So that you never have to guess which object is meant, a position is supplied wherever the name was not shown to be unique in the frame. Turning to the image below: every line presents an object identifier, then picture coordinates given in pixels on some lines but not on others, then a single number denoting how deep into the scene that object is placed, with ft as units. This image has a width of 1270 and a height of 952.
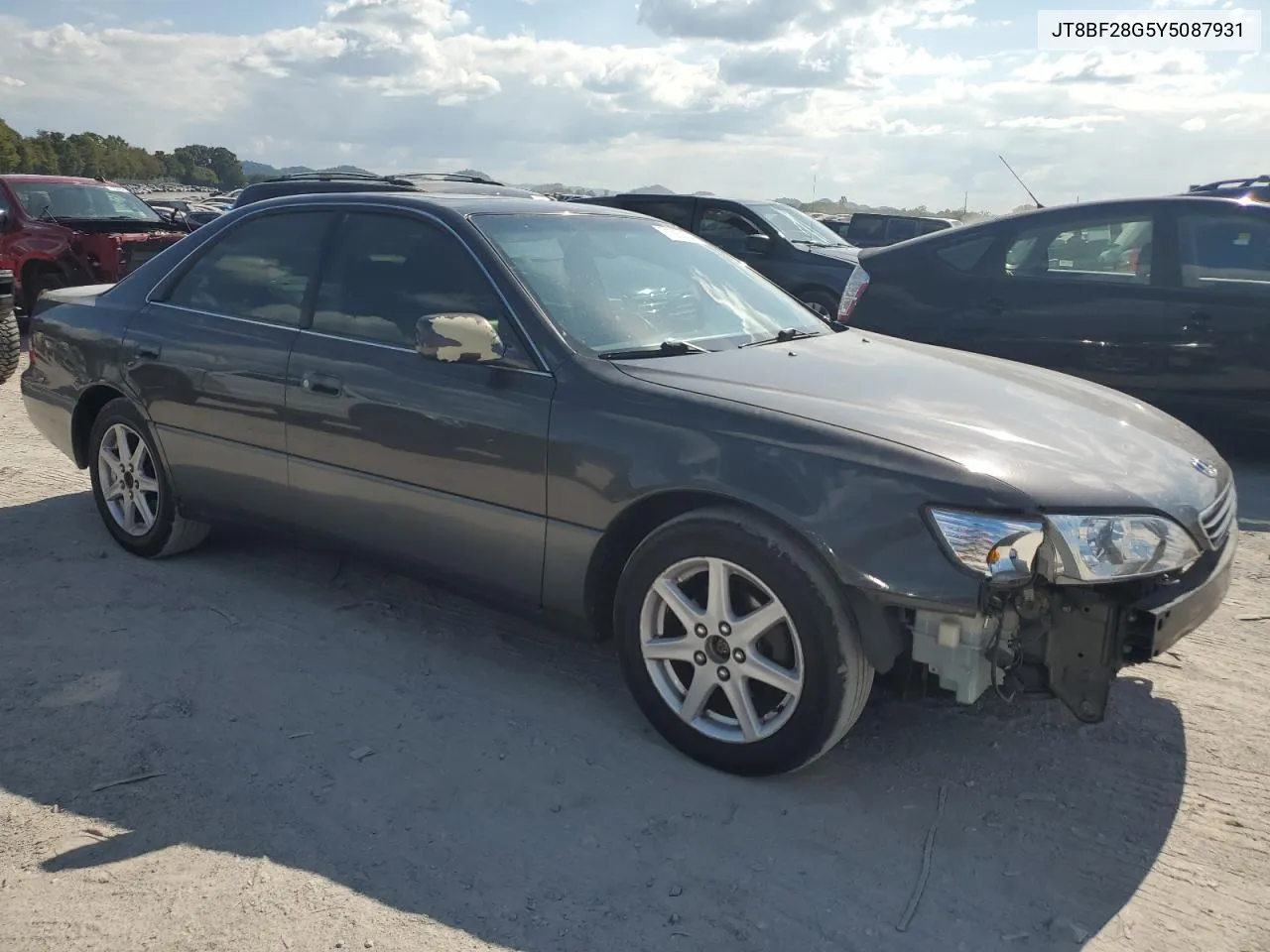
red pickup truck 38.50
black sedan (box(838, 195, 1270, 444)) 21.47
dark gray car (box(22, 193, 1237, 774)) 9.48
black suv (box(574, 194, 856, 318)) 35.99
